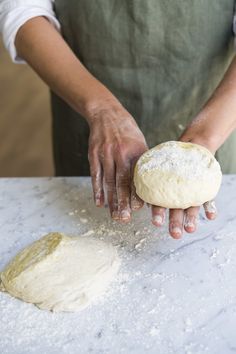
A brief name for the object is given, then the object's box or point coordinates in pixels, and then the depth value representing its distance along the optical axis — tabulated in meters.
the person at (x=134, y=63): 1.11
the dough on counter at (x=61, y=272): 0.92
